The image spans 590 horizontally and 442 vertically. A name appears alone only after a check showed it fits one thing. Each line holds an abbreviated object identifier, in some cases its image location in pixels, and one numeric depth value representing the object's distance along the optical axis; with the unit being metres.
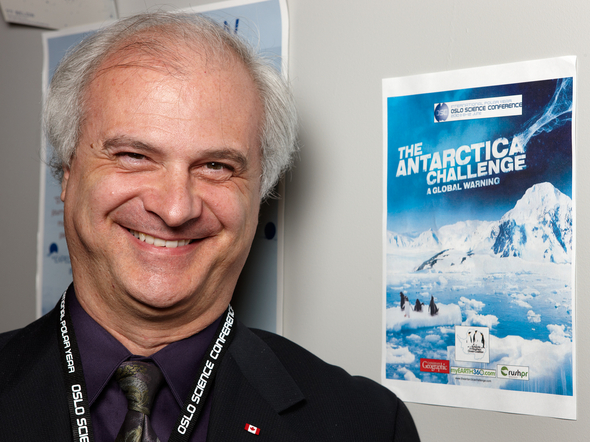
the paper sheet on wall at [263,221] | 1.36
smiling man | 0.95
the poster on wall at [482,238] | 1.09
